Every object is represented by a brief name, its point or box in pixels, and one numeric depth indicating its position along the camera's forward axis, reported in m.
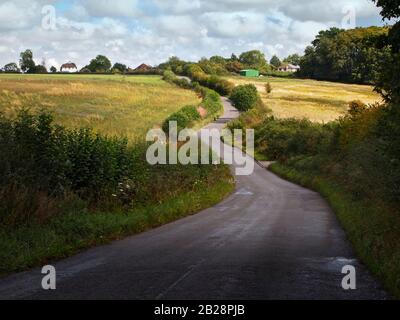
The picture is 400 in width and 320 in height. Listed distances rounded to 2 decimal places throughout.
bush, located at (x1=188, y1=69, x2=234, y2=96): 120.47
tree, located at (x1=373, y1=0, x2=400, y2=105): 12.37
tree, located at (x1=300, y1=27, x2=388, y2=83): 116.81
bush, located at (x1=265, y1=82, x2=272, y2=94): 120.43
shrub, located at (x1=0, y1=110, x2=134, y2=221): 14.48
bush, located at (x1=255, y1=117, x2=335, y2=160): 55.21
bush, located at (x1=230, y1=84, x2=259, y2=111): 99.94
